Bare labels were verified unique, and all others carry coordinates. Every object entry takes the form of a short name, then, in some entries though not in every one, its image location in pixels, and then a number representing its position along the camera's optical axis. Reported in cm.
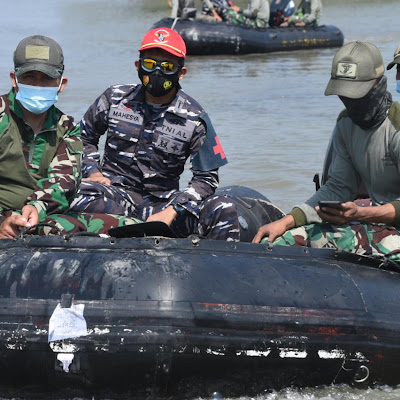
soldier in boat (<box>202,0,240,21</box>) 2368
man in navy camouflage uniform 522
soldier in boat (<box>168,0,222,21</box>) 2325
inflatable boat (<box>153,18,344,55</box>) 2208
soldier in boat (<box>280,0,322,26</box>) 2356
